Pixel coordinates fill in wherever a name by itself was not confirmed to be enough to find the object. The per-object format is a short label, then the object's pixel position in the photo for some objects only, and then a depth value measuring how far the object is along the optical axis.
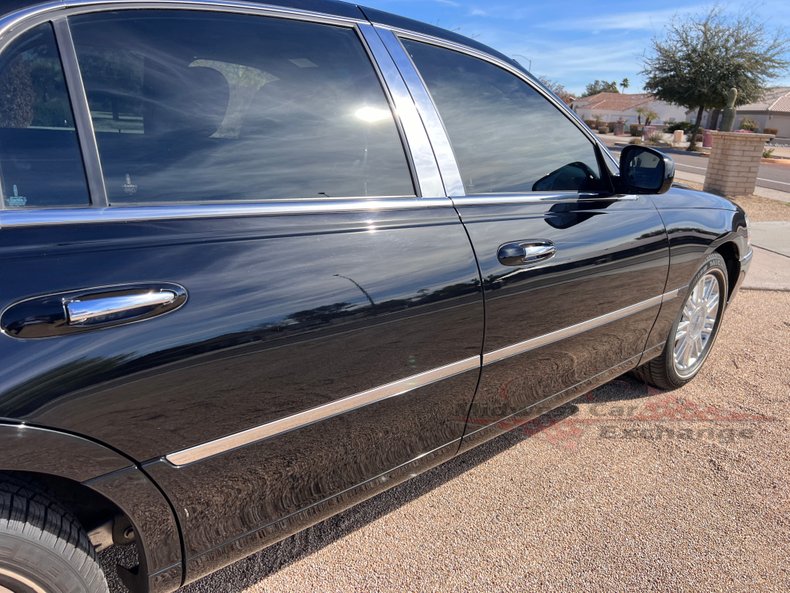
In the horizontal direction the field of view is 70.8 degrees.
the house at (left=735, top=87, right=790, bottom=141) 61.59
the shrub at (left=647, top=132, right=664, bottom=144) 38.97
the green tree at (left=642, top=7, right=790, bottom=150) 29.25
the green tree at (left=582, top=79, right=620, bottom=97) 105.19
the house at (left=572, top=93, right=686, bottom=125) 74.75
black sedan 1.22
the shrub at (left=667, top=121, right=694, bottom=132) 43.53
